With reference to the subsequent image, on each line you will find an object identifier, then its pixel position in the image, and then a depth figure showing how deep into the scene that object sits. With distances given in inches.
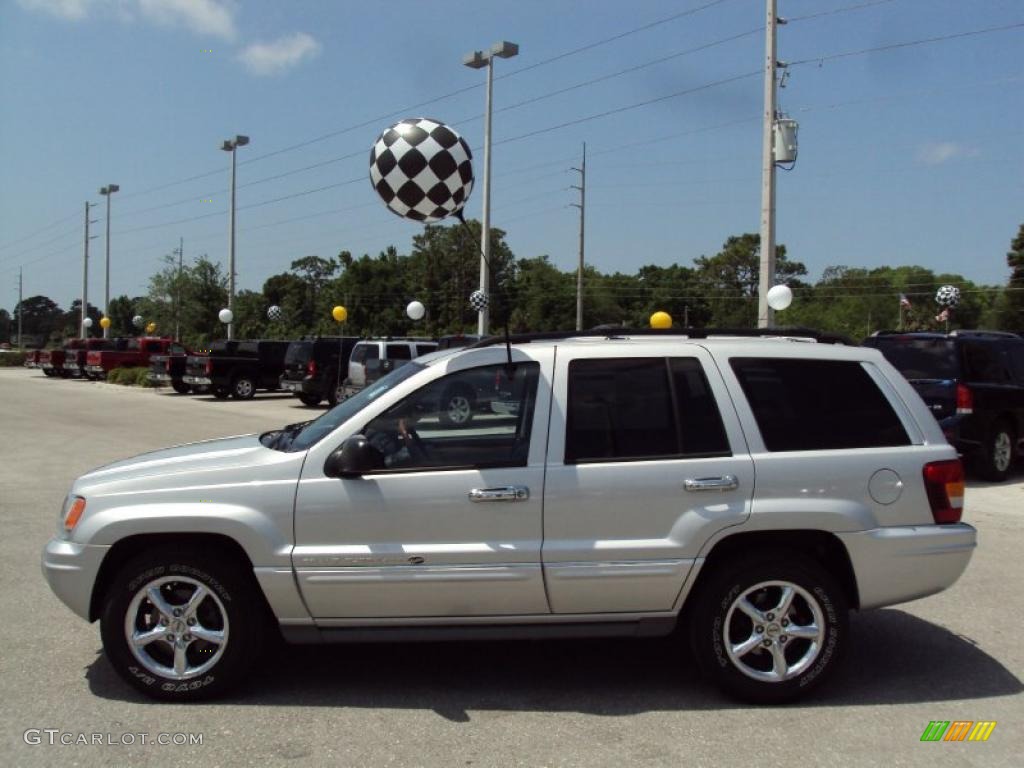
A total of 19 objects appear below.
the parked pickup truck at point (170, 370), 1090.1
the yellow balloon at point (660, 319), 672.3
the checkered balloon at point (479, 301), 1029.8
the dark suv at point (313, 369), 888.3
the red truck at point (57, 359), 1504.7
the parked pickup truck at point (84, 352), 1446.9
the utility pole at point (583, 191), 2053.6
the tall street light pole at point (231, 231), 1587.1
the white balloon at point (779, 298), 705.0
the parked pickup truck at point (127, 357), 1392.7
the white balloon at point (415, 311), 1119.6
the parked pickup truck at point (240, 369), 1023.0
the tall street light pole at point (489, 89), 1157.1
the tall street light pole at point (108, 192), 2103.8
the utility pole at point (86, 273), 2147.0
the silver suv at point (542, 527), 159.6
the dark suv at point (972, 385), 412.5
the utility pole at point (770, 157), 773.3
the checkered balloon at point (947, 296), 1087.0
